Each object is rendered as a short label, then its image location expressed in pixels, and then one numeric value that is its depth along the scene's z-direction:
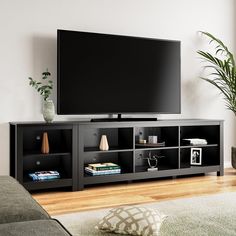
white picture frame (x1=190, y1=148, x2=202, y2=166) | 4.46
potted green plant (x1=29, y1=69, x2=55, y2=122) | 3.69
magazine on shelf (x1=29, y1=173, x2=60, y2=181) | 3.58
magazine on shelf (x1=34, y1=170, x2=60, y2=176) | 3.64
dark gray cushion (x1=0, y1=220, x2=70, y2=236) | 1.22
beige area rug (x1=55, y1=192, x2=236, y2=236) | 2.29
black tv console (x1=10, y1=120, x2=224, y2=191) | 3.60
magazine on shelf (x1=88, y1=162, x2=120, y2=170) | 3.85
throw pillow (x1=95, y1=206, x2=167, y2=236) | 2.14
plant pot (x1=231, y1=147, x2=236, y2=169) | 4.58
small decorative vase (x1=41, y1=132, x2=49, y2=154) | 3.66
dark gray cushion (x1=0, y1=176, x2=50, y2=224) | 1.50
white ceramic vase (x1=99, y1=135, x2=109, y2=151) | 3.92
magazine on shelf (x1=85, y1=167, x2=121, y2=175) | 3.82
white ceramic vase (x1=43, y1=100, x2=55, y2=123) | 3.69
